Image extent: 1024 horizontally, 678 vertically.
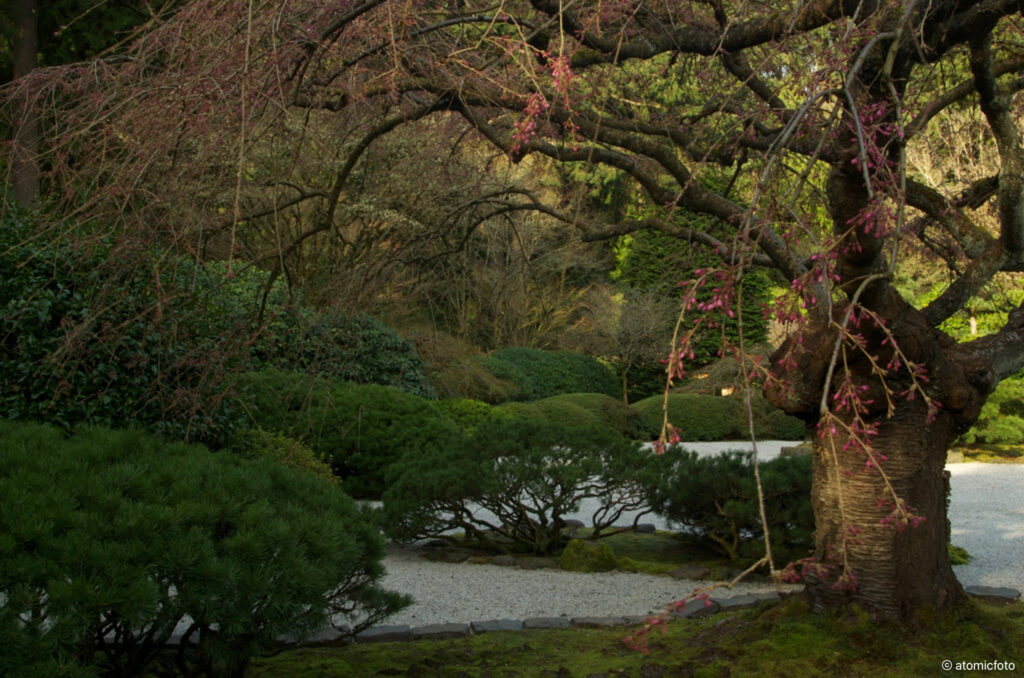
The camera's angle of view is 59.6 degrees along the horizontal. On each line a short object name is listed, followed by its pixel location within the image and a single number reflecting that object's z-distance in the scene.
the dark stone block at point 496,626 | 4.16
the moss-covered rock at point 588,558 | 5.63
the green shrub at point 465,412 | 10.51
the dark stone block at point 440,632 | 4.06
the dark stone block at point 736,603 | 4.39
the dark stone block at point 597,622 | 4.28
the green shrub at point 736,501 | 5.47
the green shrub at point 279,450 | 6.13
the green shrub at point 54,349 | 4.92
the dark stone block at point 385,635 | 4.02
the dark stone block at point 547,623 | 4.24
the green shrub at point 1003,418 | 11.52
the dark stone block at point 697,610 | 4.24
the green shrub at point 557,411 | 12.02
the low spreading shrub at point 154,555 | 2.34
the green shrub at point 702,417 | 14.14
